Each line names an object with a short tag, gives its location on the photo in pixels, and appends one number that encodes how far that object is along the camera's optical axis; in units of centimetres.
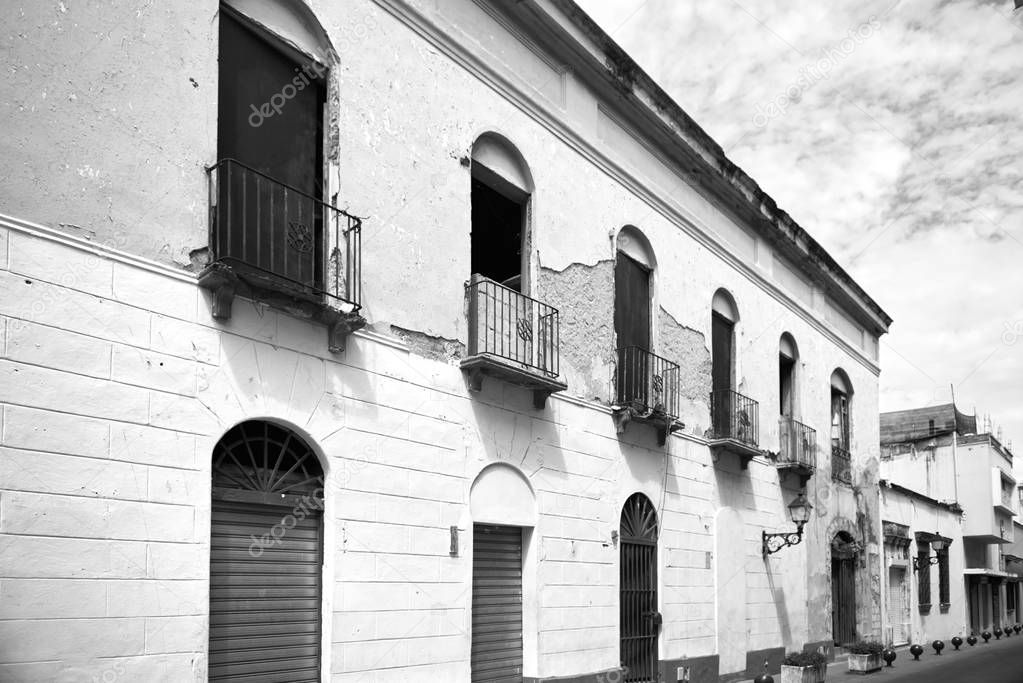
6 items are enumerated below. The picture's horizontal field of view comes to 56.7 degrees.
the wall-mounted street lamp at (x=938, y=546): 2928
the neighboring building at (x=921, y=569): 2514
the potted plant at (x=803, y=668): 1423
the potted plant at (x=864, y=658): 1806
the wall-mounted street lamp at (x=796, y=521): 1659
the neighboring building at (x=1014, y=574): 4550
